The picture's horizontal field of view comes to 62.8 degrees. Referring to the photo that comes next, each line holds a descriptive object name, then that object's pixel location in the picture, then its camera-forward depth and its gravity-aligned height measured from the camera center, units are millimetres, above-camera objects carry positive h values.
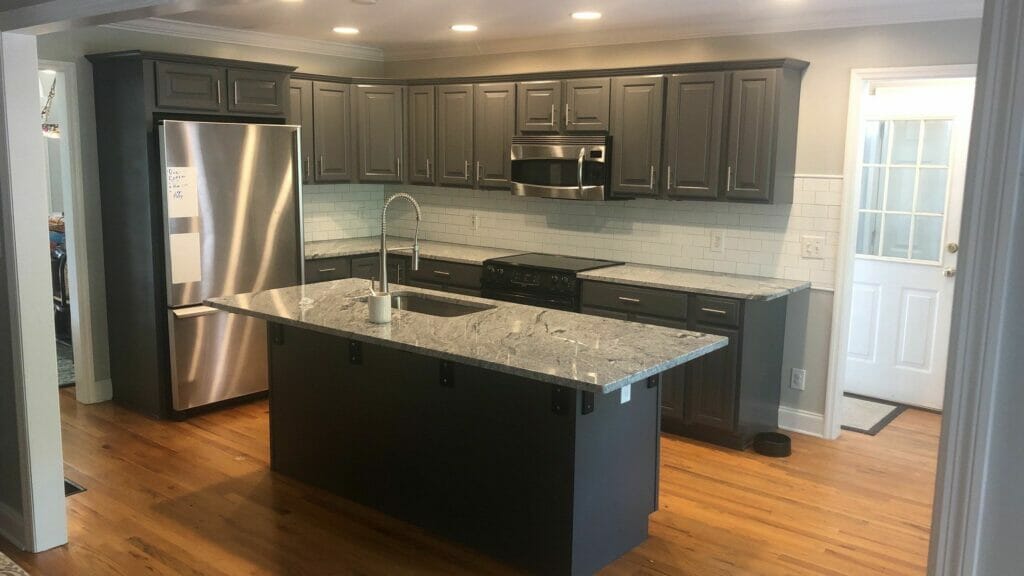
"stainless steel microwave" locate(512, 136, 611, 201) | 5148 +9
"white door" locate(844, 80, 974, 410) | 5152 -401
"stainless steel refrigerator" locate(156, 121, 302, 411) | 4801 -459
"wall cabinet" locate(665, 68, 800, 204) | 4551 +209
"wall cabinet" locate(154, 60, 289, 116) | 4754 +432
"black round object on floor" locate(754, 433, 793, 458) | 4520 -1461
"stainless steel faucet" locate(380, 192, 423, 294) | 3383 -396
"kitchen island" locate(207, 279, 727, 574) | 3047 -1005
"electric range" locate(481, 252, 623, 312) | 5105 -694
